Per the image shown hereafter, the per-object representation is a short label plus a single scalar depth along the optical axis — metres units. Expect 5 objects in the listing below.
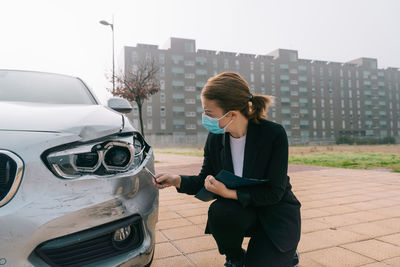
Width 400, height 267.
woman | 1.77
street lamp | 15.34
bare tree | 14.22
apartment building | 59.91
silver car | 1.19
